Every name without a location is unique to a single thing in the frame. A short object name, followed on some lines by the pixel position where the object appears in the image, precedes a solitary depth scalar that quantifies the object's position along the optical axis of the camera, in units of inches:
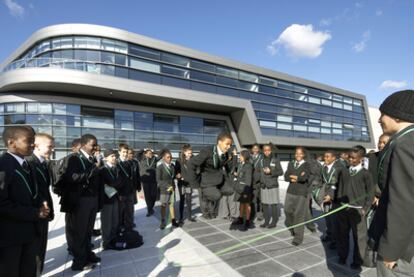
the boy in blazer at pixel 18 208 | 84.3
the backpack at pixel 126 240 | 172.1
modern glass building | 645.9
